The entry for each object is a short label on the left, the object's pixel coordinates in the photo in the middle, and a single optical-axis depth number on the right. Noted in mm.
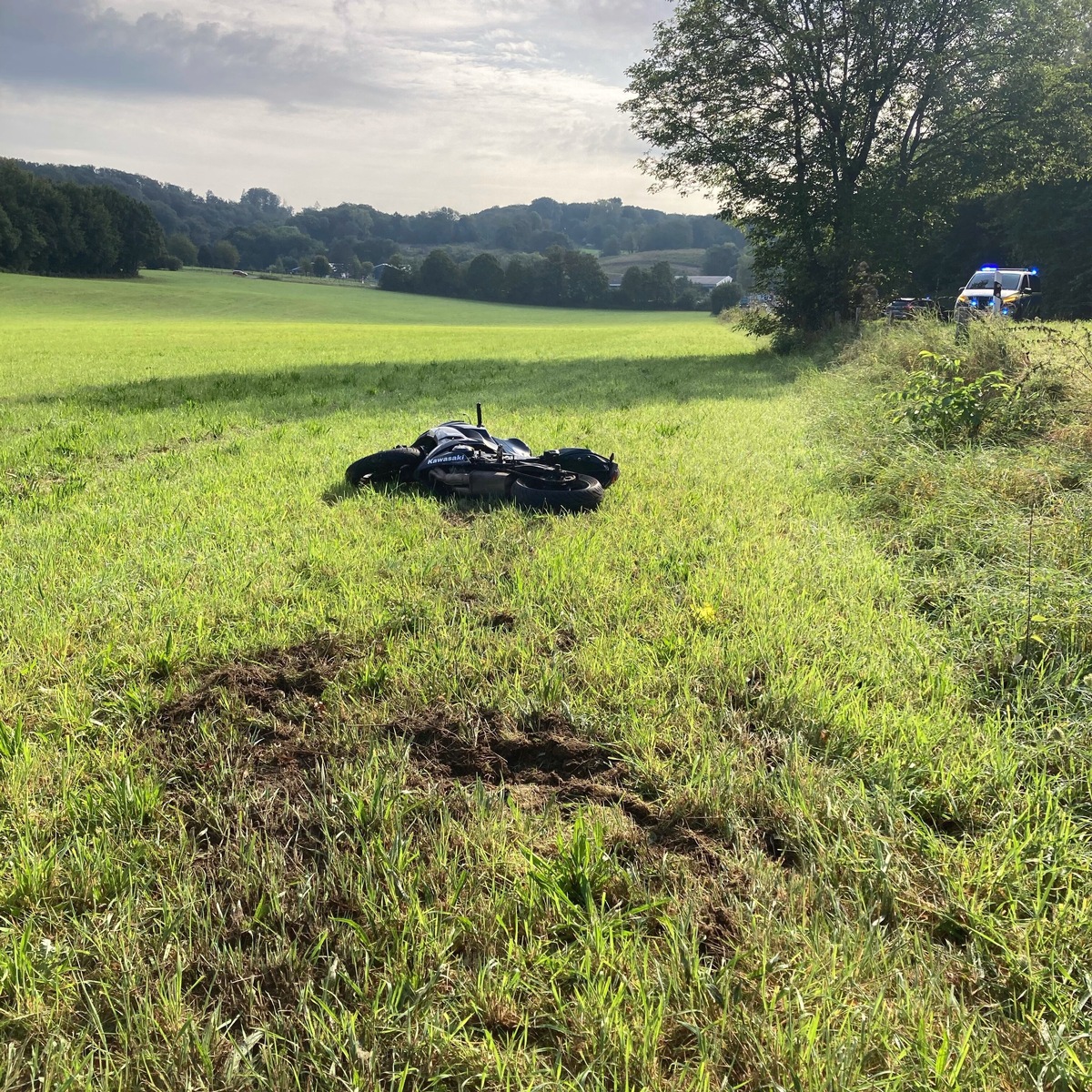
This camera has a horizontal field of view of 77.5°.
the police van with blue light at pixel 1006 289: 18750
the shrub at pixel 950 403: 6023
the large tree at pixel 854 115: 18359
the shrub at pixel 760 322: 21188
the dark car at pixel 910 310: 11262
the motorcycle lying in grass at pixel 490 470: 5094
